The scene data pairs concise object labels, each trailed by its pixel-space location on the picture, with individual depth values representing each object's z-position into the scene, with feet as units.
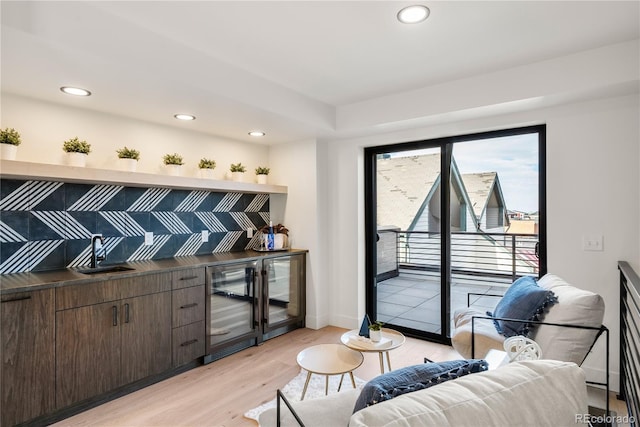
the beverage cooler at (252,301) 10.53
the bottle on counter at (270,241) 13.16
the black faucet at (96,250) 9.24
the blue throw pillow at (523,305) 6.70
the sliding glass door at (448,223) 10.48
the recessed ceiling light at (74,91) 8.02
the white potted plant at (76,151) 8.73
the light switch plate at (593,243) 8.84
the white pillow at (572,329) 5.75
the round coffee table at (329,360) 6.63
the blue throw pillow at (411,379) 3.12
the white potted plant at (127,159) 9.80
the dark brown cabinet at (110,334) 7.47
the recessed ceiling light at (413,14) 6.51
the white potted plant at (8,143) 7.57
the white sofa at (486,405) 2.60
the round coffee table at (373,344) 7.27
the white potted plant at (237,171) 12.81
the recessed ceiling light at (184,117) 10.28
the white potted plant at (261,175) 13.62
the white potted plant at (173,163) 10.77
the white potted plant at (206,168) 11.77
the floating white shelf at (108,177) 7.59
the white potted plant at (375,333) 7.69
